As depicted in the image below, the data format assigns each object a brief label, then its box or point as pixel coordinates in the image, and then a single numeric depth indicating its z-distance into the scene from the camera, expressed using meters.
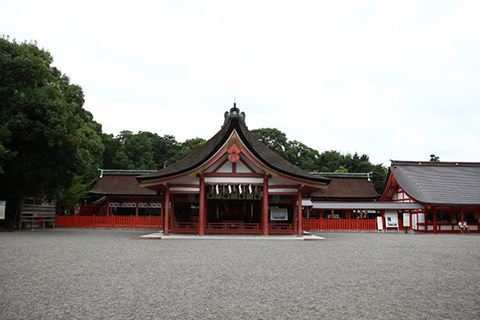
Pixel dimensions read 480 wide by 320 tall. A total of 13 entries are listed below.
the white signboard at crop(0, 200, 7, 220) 18.73
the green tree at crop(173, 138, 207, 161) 54.22
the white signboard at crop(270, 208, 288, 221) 23.03
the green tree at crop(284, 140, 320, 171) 55.04
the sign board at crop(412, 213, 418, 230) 27.65
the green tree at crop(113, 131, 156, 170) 50.03
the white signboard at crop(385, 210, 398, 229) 27.09
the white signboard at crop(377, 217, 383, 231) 26.94
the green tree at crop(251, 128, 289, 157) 58.53
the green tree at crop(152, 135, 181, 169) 59.47
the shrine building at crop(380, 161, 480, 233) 26.95
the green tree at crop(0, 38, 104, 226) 19.11
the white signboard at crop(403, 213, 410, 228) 26.27
